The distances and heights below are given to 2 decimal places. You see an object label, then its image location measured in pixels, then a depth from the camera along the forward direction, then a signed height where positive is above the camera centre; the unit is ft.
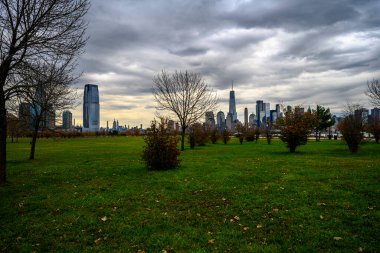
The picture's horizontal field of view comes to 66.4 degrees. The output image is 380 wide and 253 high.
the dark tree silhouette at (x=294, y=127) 86.97 +0.63
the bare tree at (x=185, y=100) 110.52 +11.62
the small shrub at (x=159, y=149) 49.01 -3.16
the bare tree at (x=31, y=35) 33.58 +11.77
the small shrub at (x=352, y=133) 82.17 -1.25
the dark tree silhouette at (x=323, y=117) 196.44 +8.24
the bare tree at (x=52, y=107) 57.92 +6.38
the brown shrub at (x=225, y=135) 161.17 -2.86
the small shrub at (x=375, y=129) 142.92 -0.31
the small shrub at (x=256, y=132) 183.11 -1.54
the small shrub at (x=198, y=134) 125.56 -1.96
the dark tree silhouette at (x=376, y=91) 98.95 +12.90
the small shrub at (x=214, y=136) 162.85 -3.35
